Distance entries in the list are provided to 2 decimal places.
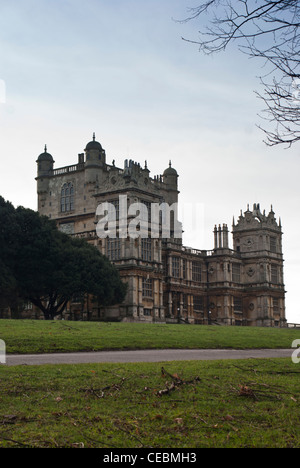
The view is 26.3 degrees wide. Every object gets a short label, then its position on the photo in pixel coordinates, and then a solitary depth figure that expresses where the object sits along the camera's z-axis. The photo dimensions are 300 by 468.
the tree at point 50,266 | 53.28
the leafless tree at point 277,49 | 10.73
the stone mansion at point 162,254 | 64.12
